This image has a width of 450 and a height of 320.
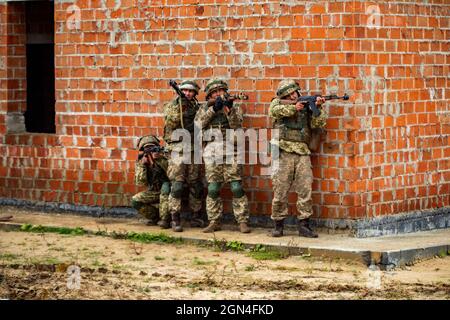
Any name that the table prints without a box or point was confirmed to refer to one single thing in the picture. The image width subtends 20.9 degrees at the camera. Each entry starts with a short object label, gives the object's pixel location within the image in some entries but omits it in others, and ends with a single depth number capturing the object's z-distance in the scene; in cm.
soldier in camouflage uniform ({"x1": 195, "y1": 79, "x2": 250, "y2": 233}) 1515
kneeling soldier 1582
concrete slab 1349
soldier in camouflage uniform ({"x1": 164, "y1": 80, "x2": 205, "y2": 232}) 1558
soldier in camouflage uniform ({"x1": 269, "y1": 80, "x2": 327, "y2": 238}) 1465
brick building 1476
